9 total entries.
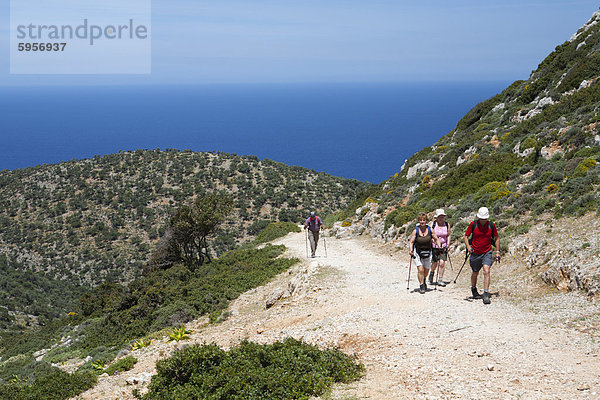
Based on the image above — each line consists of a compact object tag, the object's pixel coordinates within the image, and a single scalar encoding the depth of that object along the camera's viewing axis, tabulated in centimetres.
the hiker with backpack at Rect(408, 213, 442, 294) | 1110
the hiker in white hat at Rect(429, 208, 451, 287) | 1148
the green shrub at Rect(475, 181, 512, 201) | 1825
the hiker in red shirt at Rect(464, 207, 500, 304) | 1002
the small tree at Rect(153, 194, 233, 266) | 2738
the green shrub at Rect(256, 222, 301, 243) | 3161
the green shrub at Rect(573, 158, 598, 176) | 1550
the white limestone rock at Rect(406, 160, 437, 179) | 3253
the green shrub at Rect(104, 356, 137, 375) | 1120
